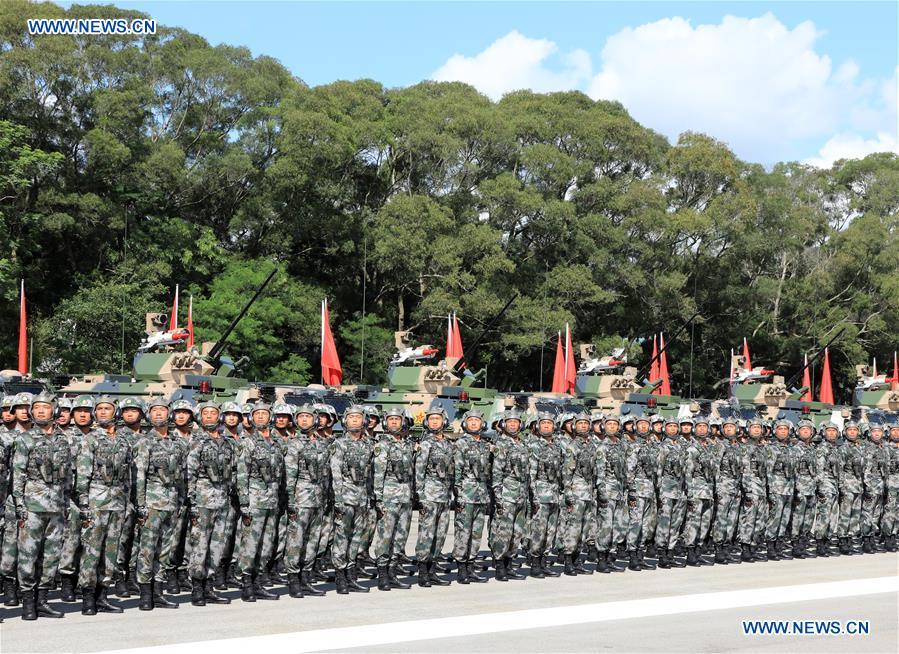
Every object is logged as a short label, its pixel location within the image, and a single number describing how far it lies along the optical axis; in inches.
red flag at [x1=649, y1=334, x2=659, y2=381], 1550.4
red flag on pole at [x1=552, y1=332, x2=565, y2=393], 1277.1
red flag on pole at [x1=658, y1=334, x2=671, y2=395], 1374.3
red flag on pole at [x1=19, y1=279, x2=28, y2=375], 998.4
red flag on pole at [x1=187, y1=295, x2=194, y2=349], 970.2
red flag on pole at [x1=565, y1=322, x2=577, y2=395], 1266.0
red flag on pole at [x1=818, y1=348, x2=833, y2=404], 1575.2
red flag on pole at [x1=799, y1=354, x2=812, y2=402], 1656.0
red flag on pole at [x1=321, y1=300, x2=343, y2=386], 1028.5
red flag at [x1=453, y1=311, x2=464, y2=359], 1205.8
